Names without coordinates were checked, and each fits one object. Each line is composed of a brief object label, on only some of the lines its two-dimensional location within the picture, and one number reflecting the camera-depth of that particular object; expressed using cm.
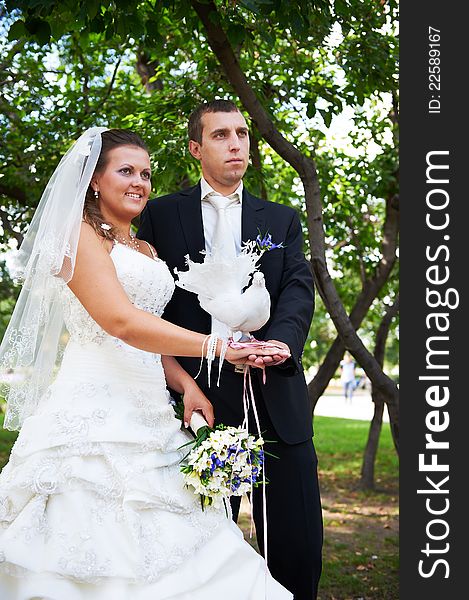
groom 375
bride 297
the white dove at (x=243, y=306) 316
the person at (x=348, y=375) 2589
